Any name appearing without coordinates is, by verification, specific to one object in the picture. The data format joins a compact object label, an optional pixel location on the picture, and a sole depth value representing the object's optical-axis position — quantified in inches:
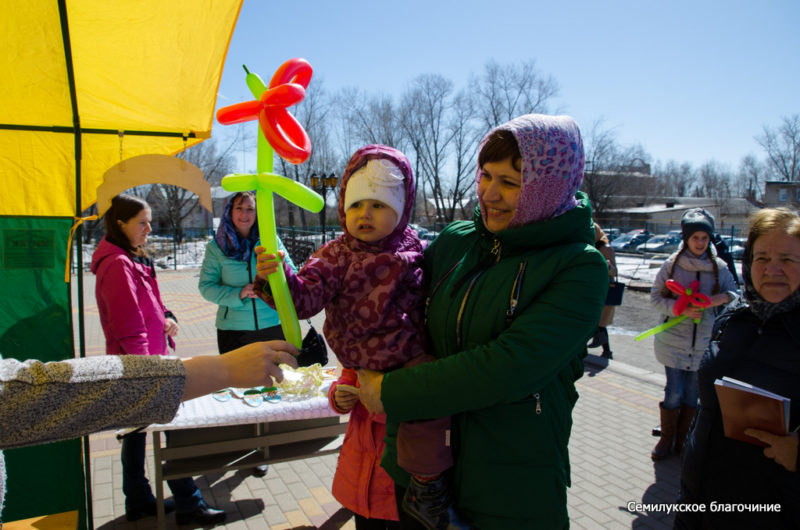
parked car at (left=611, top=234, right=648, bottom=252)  1051.2
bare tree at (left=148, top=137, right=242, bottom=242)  1245.6
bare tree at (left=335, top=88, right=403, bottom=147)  1252.9
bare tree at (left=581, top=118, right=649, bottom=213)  1570.6
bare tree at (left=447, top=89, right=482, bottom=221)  1411.2
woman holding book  71.3
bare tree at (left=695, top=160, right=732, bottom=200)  2861.7
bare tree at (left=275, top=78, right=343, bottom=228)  1194.0
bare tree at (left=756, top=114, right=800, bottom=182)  1807.3
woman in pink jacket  111.9
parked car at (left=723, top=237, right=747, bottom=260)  729.0
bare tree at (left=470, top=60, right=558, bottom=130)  1318.9
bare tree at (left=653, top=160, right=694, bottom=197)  3159.5
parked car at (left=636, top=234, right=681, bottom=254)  933.8
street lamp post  705.8
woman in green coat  51.1
